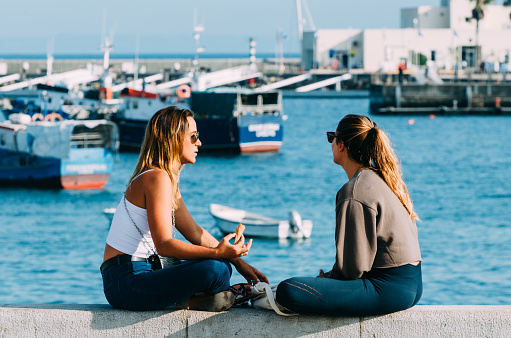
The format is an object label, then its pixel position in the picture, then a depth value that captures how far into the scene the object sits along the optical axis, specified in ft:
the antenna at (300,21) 355.46
